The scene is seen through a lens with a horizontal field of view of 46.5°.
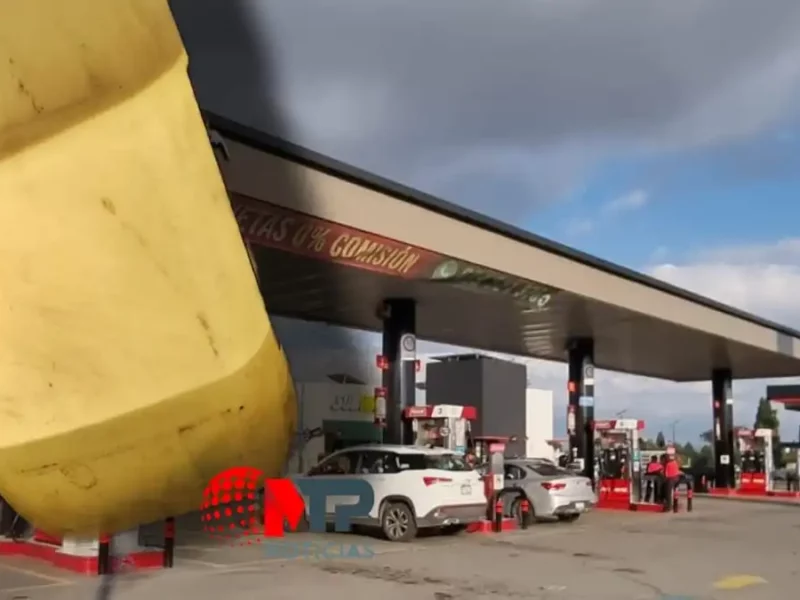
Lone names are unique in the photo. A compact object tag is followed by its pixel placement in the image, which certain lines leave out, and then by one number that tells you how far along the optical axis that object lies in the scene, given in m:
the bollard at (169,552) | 10.93
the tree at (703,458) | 48.39
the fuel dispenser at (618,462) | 25.28
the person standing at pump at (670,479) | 23.89
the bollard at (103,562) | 10.49
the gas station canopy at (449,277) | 12.40
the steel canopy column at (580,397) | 28.62
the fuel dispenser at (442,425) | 20.30
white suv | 15.13
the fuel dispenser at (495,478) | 17.81
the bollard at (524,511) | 18.72
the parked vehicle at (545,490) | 19.08
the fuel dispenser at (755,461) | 34.13
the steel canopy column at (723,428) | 35.81
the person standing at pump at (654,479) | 24.91
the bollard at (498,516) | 17.73
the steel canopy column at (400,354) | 21.83
